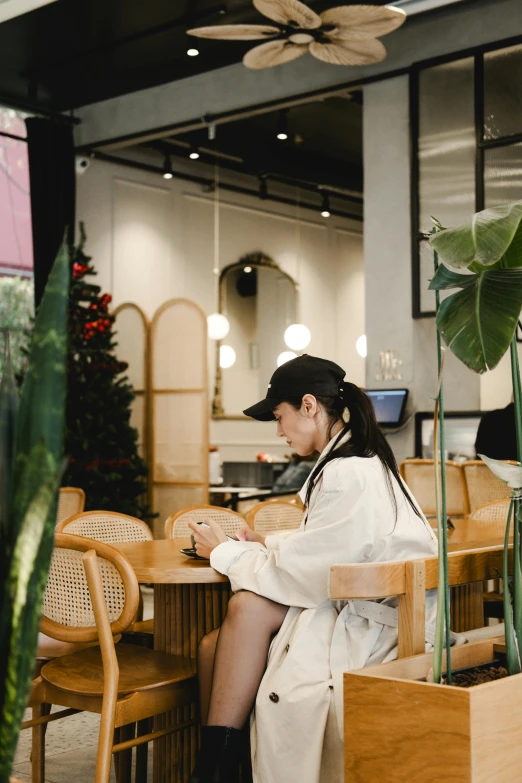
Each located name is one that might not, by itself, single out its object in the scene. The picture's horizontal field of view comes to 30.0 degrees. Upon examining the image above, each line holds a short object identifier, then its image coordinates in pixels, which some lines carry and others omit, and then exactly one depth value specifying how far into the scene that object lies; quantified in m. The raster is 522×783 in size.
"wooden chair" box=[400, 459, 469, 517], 5.46
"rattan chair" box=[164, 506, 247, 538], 3.90
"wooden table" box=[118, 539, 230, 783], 3.03
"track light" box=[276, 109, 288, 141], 8.47
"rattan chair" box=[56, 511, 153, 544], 3.60
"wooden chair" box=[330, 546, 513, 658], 2.13
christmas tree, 7.81
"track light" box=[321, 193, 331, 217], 11.57
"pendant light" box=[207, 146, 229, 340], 9.35
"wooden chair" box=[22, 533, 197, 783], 2.54
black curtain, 8.27
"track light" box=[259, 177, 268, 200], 10.91
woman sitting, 2.41
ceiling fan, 5.29
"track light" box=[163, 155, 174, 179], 9.84
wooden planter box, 1.86
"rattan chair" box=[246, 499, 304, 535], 4.16
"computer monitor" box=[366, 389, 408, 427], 6.85
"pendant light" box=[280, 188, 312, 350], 10.17
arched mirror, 10.98
